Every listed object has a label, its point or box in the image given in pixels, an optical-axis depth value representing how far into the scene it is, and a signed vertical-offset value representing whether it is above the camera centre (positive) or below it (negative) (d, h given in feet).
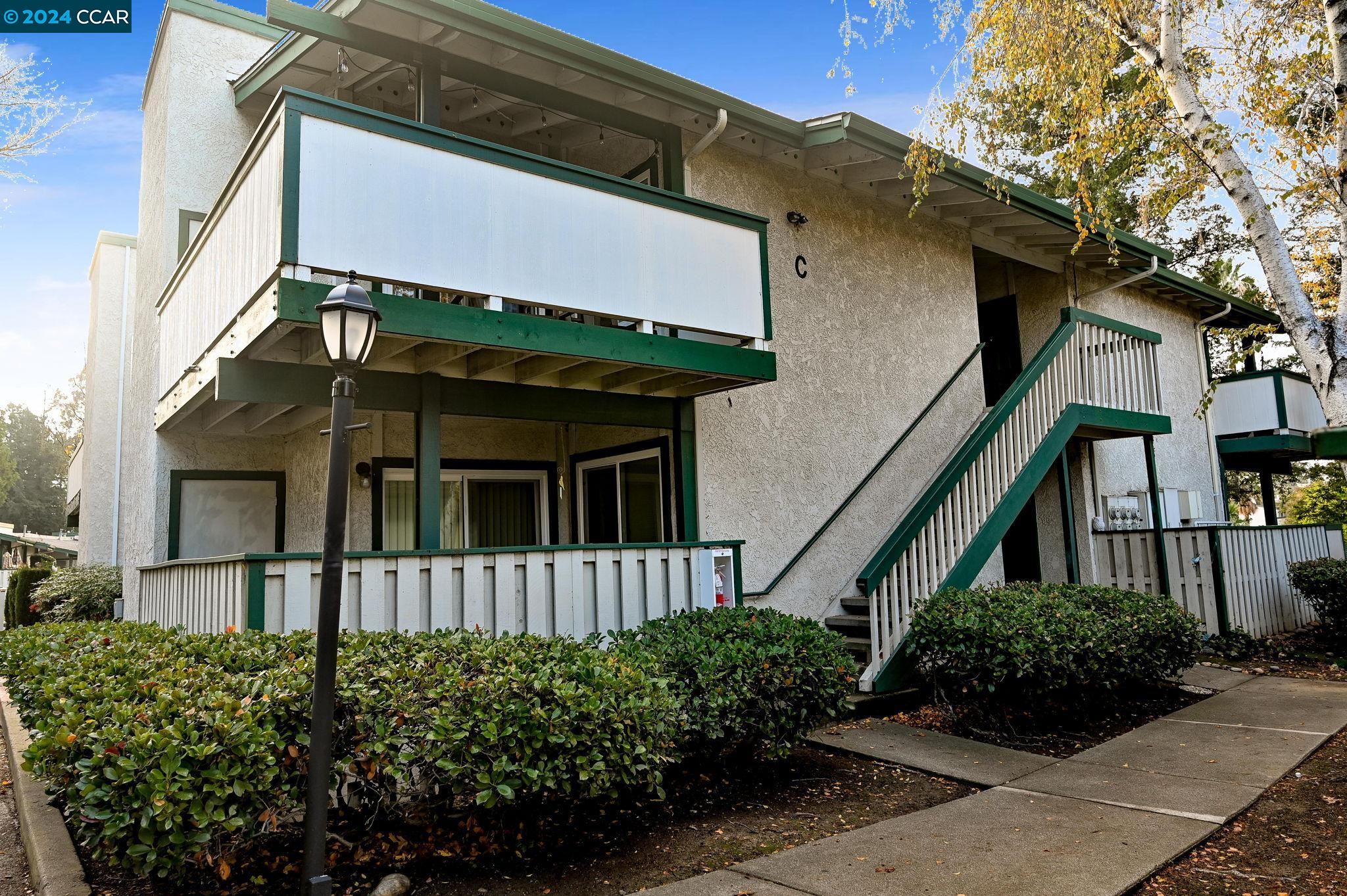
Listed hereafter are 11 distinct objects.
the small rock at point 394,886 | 12.71 -4.83
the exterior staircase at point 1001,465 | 26.73 +2.41
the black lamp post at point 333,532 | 11.96 +0.40
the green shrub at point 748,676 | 17.54 -2.81
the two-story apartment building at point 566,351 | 19.48 +5.82
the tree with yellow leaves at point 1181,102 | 20.65 +12.38
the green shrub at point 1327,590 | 37.50 -3.02
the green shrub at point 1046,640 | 22.59 -3.00
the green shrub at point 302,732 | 11.32 -2.58
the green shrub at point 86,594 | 36.14 -1.05
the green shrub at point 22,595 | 53.57 -1.47
